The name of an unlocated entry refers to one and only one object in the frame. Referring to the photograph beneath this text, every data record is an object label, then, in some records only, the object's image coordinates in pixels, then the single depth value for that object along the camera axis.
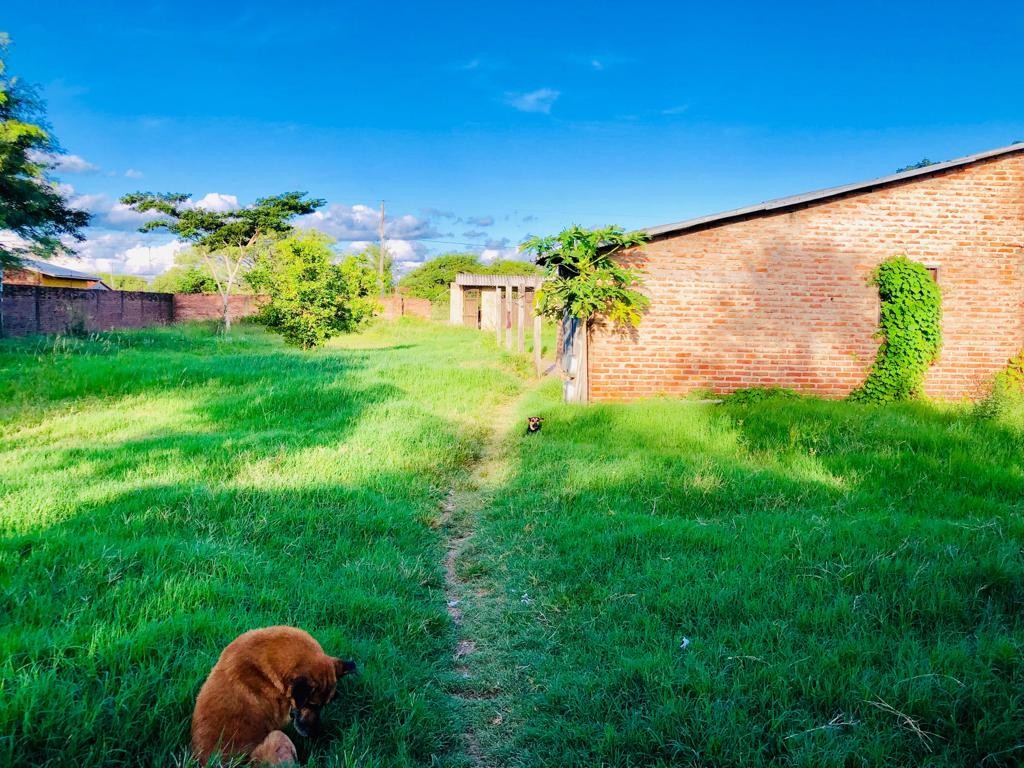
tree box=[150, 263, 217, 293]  37.97
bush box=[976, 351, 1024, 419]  8.97
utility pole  44.58
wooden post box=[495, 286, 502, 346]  22.14
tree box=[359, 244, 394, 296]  45.28
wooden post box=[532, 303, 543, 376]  15.10
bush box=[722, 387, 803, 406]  10.49
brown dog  2.20
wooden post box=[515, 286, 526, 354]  18.14
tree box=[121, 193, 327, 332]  29.94
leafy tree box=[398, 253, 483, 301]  62.86
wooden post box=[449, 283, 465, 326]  33.75
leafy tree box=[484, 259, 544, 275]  63.05
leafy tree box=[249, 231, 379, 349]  21.89
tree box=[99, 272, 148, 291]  53.84
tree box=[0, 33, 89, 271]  17.41
